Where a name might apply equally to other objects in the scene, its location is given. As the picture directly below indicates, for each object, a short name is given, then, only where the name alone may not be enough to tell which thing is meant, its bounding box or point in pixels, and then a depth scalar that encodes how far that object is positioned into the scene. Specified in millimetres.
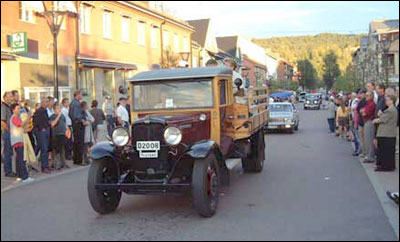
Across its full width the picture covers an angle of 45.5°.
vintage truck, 6914
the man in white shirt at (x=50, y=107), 11952
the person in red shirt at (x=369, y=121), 11477
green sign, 15164
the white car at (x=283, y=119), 21250
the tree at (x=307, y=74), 113250
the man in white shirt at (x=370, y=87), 11586
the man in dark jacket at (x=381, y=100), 10629
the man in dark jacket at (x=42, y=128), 11070
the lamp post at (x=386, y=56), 20303
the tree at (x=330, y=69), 104438
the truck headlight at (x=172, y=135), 6922
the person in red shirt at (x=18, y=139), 9664
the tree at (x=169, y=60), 29359
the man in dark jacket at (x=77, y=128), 12688
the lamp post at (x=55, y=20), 13695
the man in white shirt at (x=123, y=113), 13514
